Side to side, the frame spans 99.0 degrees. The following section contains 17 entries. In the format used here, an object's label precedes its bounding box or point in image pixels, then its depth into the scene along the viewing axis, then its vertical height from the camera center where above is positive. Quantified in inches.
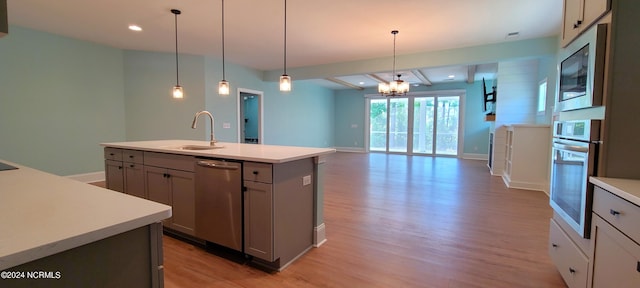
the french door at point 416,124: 353.4 +8.6
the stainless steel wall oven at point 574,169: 59.2 -9.0
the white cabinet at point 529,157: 178.9 -17.2
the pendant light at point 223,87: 120.4 +18.1
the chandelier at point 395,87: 190.1 +30.9
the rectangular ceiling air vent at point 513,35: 158.4 +57.1
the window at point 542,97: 189.3 +25.2
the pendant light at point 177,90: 133.8 +18.6
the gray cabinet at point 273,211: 79.3 -24.9
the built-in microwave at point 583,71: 57.1 +14.7
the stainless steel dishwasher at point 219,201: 84.5 -23.5
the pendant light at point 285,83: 109.7 +18.4
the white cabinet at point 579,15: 58.7 +28.2
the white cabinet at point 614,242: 45.6 -20.1
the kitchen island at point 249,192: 80.4 -21.6
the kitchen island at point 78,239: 26.0 -11.5
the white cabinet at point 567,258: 62.0 -31.7
